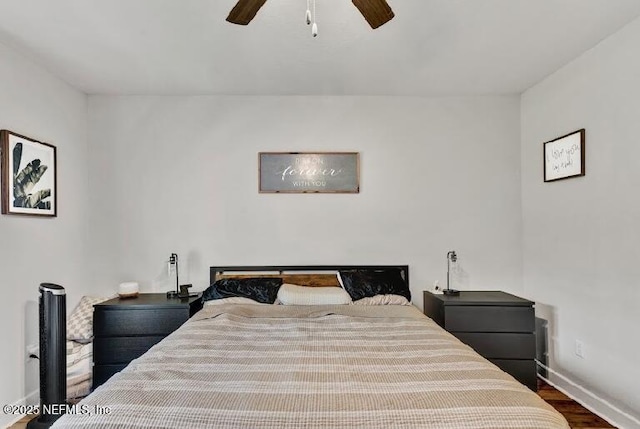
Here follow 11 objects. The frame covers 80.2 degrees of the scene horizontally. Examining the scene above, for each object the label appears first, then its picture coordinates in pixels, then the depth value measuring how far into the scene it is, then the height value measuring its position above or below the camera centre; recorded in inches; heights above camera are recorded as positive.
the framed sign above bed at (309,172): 139.7 +17.1
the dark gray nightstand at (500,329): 118.2 -35.4
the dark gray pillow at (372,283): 126.0 -22.2
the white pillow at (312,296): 120.0 -24.8
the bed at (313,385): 49.6 -26.1
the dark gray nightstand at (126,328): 116.7 -33.5
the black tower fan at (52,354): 91.0 -31.8
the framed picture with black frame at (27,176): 100.2 +13.3
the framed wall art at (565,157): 109.5 +18.1
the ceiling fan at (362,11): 62.6 +35.4
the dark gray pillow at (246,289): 123.0 -23.1
